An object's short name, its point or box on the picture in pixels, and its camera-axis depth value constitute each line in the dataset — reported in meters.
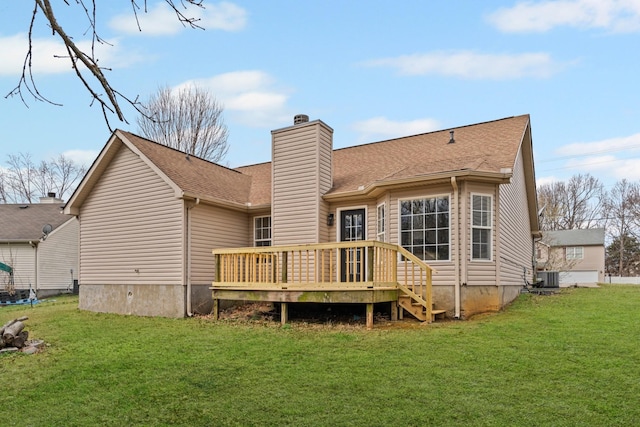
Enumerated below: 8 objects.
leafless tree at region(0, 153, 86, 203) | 31.48
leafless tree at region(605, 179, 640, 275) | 40.53
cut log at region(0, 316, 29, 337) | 7.92
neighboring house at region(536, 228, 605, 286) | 33.06
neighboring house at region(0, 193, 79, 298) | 21.52
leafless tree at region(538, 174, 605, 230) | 40.38
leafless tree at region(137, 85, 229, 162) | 25.03
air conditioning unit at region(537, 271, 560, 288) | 15.72
